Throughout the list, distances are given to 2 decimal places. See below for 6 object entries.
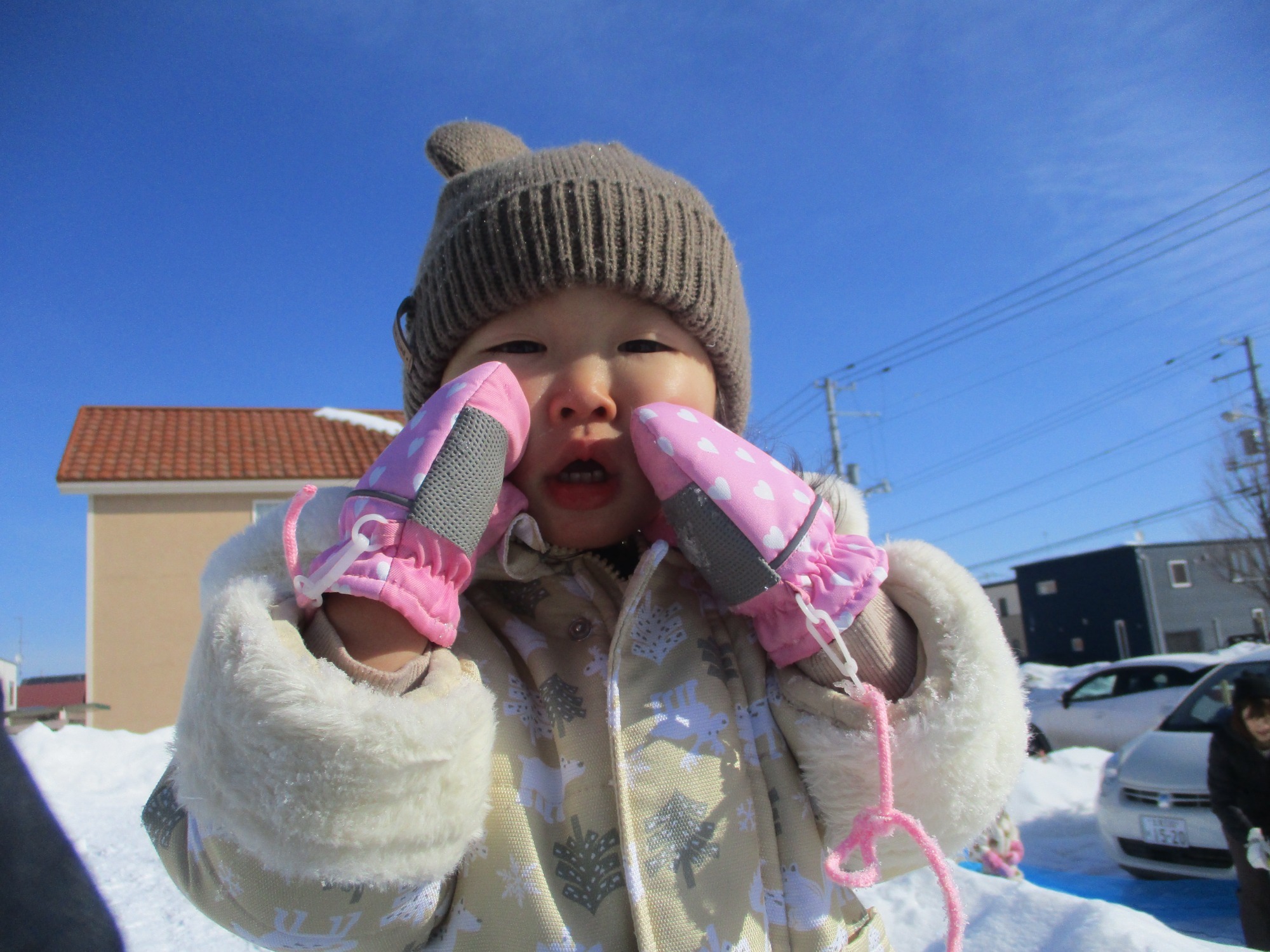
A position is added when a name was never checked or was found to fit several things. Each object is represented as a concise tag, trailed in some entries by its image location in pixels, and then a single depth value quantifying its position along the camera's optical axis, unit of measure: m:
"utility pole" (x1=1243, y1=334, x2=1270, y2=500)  24.11
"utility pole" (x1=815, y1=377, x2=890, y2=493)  24.77
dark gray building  35.34
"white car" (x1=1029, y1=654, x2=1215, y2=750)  10.56
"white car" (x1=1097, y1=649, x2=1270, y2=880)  6.04
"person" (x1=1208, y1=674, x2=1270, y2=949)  4.85
